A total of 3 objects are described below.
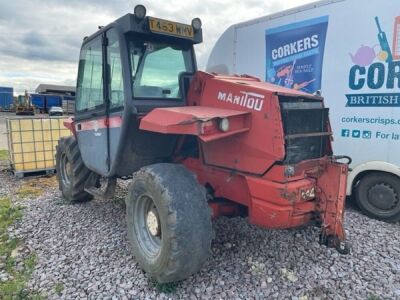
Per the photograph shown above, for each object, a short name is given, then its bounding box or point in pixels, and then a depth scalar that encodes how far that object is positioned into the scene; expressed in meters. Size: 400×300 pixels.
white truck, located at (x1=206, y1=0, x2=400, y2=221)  4.62
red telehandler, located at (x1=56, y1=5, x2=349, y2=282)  2.93
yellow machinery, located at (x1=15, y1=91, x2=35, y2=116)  36.56
